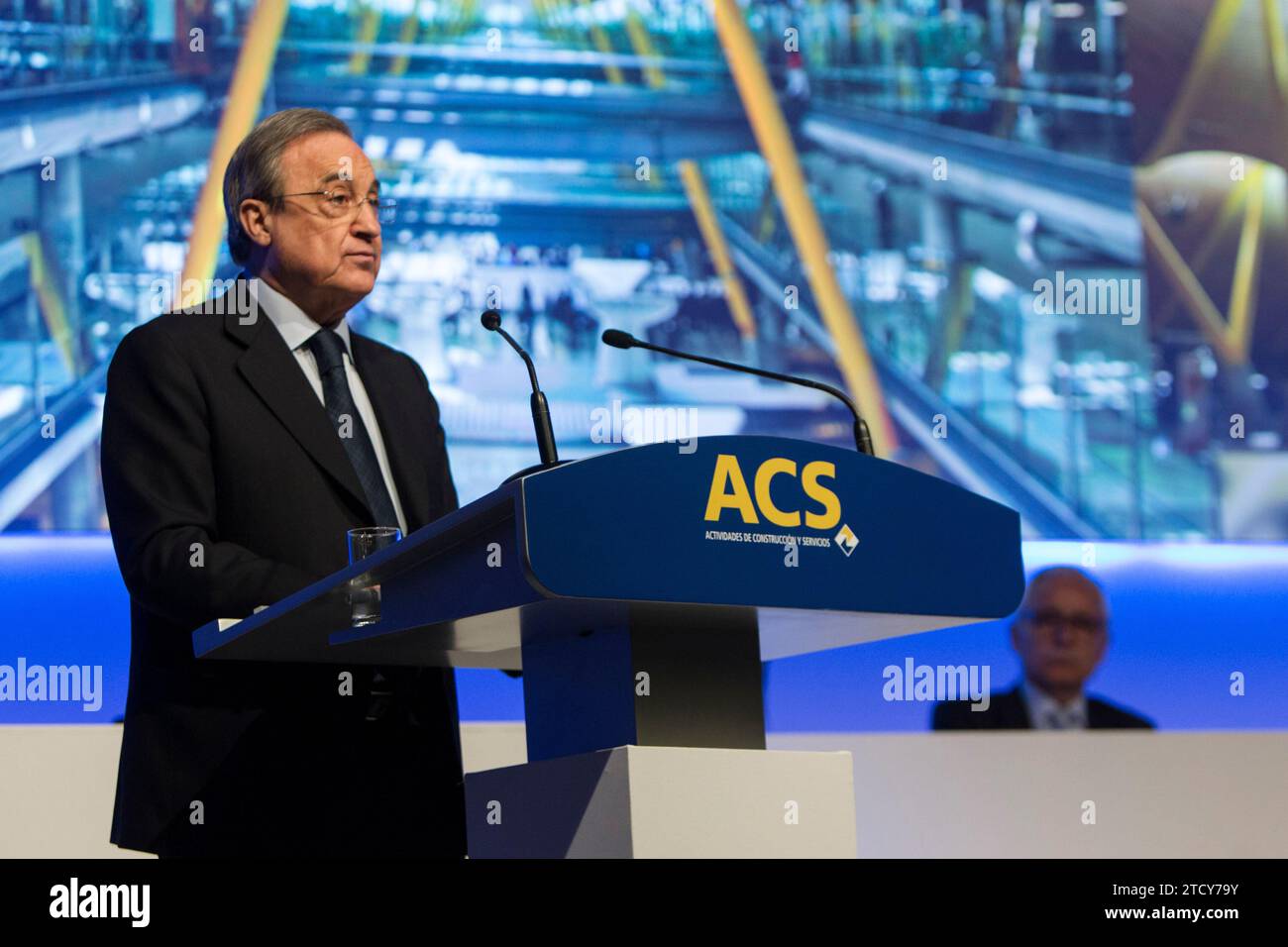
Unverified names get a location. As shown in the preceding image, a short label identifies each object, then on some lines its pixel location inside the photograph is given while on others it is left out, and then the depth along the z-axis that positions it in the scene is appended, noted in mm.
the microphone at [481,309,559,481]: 3967
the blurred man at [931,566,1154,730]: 5605
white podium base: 3795
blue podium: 3763
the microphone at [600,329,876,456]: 4081
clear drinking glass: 3961
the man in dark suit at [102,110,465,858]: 4159
